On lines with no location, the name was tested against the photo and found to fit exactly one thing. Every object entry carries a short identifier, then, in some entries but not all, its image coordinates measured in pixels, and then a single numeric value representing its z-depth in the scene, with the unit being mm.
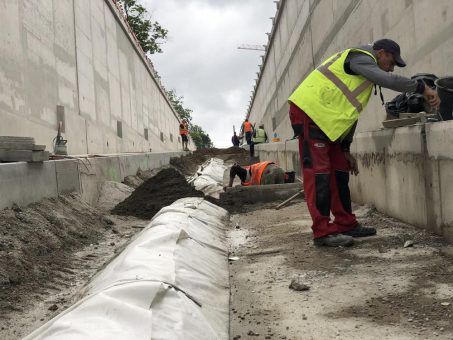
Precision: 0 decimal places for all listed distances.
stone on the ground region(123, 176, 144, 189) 10256
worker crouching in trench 8266
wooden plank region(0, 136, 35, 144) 5011
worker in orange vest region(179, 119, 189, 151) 33941
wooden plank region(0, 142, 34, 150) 4937
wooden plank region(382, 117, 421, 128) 4281
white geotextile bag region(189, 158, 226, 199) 9628
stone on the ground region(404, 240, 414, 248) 3752
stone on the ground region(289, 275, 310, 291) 3095
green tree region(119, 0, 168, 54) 34719
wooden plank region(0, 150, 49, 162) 4945
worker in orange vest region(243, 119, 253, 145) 27766
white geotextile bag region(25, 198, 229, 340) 1913
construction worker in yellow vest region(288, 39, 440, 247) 4055
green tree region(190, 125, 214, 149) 88275
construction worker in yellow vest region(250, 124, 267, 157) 22591
